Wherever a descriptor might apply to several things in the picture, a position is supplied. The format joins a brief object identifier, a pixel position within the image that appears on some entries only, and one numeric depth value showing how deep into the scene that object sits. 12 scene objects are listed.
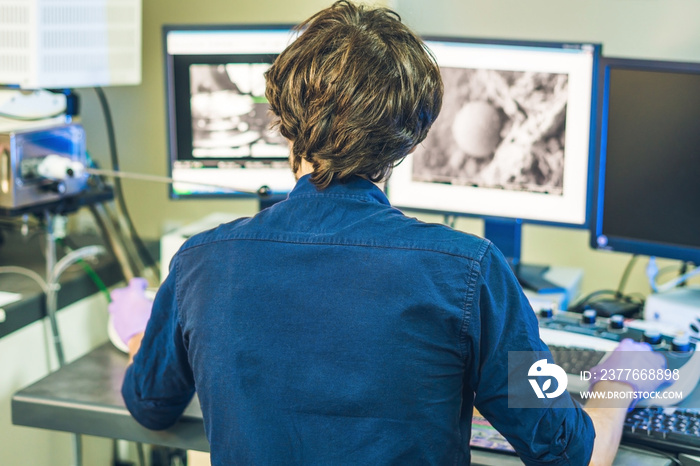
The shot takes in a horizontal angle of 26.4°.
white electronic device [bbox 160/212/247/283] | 2.36
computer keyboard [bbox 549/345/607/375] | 2.04
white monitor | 2.31
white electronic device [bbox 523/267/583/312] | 2.30
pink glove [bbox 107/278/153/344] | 2.14
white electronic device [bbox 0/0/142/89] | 2.37
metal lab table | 2.00
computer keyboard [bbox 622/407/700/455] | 1.88
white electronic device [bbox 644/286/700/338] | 2.19
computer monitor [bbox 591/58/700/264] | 2.20
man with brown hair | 1.63
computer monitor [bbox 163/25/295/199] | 2.44
